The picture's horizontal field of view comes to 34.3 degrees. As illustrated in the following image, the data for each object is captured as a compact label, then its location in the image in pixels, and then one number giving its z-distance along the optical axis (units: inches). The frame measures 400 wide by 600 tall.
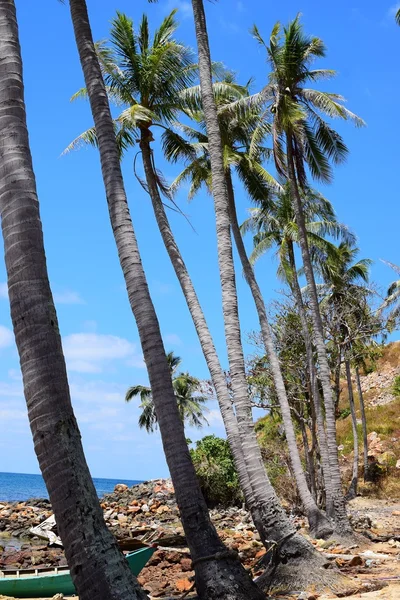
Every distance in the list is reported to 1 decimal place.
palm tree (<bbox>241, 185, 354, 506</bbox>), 962.1
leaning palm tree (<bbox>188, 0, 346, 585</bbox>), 396.2
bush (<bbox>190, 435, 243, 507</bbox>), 1282.0
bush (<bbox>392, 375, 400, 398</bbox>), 1911.8
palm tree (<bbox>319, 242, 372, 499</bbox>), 1096.8
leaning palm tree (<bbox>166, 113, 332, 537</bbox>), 705.1
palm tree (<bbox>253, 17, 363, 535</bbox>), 730.2
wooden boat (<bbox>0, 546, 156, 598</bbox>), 486.6
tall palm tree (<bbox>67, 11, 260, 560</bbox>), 634.2
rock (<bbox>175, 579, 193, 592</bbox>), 434.8
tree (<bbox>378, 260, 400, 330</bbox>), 1056.6
